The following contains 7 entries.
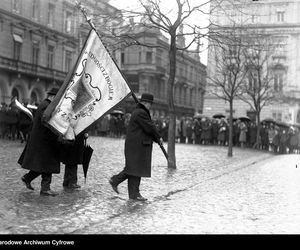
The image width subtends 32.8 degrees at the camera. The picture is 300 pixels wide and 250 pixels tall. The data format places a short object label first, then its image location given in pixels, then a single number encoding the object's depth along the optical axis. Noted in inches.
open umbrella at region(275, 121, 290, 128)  1226.6
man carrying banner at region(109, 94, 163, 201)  340.8
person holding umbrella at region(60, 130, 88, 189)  372.2
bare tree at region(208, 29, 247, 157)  601.0
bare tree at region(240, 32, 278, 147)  1197.7
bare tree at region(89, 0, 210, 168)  587.5
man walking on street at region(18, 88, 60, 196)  332.8
